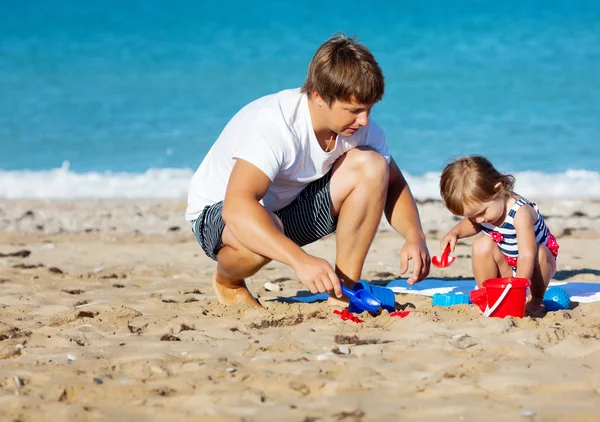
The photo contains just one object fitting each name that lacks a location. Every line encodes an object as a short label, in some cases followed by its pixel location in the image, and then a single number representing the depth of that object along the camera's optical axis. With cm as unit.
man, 651
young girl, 727
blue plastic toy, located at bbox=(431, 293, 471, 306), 759
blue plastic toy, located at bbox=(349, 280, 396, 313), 724
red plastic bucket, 652
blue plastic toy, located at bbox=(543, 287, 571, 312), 752
